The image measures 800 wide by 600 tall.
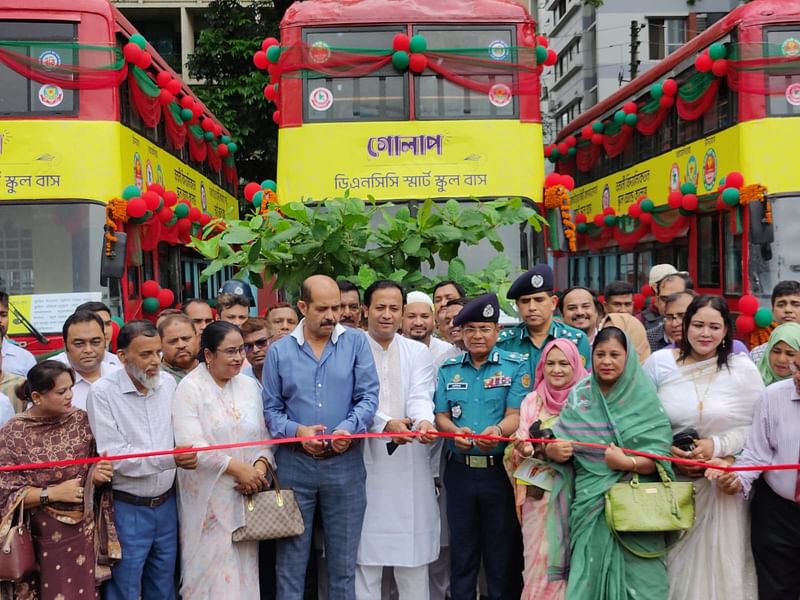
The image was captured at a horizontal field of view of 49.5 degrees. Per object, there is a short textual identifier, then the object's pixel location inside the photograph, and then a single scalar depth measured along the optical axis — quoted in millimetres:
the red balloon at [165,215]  8172
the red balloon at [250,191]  8125
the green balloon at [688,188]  9530
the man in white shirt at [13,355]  4789
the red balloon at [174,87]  9297
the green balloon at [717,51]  8719
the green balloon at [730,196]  8266
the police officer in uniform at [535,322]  4238
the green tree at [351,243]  5688
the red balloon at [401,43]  7660
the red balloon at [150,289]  8242
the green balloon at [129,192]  7453
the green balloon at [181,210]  8695
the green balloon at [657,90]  10393
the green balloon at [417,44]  7652
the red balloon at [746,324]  8070
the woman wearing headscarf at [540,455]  3670
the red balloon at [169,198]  8453
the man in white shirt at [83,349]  4066
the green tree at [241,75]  16875
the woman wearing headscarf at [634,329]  4617
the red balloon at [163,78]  9047
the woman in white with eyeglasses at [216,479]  3678
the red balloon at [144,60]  8047
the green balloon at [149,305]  8180
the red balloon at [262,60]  8328
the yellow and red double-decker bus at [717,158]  8195
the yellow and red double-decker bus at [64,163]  7105
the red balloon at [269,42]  8205
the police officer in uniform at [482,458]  3912
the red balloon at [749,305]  8102
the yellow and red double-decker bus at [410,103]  7781
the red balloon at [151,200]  7630
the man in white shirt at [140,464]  3600
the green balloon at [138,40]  8086
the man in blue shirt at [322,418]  3799
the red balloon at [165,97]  9029
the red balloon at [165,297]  8383
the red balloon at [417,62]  7719
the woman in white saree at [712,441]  3568
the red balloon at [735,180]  8297
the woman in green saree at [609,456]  3465
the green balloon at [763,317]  8047
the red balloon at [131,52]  7902
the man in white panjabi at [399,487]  4059
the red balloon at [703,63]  8883
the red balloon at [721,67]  8719
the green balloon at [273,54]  8029
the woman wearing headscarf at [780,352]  3736
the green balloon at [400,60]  7676
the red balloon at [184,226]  9006
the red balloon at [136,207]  7379
